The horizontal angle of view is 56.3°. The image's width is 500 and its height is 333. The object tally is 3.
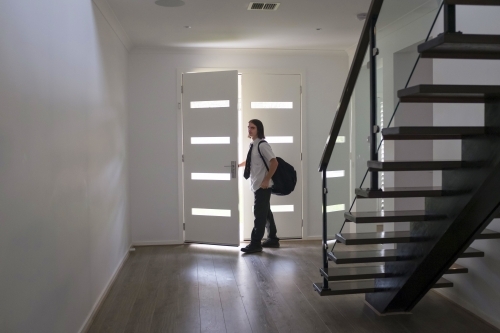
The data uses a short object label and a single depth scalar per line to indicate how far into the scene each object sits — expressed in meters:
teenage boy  5.49
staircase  2.23
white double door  5.93
